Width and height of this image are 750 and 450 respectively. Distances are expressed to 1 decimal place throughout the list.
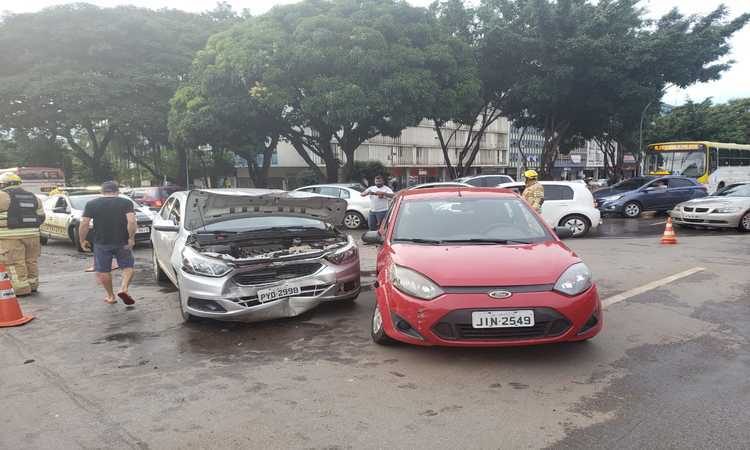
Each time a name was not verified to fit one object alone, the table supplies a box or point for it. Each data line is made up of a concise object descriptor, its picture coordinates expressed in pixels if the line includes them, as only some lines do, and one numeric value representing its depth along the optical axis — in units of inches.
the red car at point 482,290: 157.2
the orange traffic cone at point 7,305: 234.2
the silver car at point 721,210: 518.3
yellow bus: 968.9
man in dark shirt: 264.5
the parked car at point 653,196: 728.3
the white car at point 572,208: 529.7
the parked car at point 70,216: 507.8
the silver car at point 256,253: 213.9
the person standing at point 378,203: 477.9
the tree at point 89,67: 1127.6
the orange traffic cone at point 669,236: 451.2
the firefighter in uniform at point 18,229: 287.6
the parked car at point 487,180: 831.1
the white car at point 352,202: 647.1
